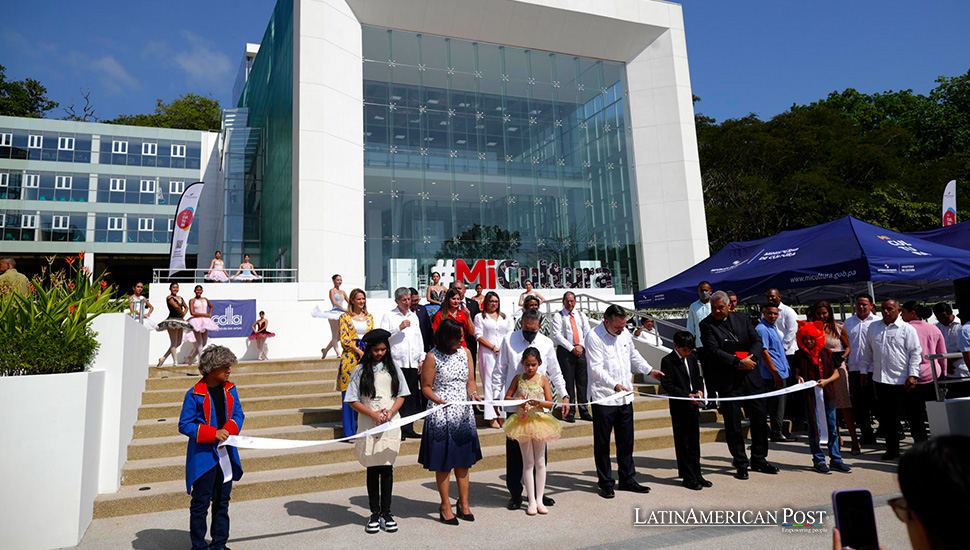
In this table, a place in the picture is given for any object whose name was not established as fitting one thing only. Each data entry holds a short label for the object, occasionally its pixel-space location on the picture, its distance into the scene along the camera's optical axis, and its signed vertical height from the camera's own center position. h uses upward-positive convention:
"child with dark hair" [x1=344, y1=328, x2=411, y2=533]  5.23 -0.46
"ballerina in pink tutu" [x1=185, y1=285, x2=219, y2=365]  13.04 +0.95
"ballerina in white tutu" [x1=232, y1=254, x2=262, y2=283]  16.81 +2.48
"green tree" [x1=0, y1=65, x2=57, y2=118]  47.47 +22.29
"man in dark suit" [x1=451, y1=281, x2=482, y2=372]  9.41 +0.19
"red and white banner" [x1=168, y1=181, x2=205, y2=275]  18.98 +4.69
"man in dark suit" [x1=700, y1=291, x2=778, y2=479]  6.95 -0.34
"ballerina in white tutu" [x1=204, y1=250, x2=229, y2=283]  16.43 +2.42
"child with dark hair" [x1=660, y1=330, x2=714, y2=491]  6.54 -0.79
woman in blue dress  5.43 -0.62
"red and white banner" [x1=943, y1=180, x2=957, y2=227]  17.41 +3.73
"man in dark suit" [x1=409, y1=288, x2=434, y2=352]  9.03 +0.47
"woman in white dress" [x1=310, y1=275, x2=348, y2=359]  12.95 +1.02
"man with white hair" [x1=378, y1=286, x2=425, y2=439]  7.96 +0.14
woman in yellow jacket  7.72 +0.29
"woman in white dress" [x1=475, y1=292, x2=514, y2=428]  8.67 +0.30
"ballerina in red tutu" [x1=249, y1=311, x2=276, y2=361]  14.98 +0.70
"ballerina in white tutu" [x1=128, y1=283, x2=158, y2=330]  9.38 +1.19
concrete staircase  6.41 -1.11
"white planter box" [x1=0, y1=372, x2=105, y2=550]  4.84 -0.73
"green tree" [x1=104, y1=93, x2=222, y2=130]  53.66 +22.42
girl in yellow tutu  5.67 -0.80
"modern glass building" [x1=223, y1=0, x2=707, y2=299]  19.23 +7.91
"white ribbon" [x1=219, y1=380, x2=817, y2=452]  4.58 -0.60
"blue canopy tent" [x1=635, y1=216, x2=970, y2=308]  9.46 +1.28
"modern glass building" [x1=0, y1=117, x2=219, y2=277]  40.41 +12.82
